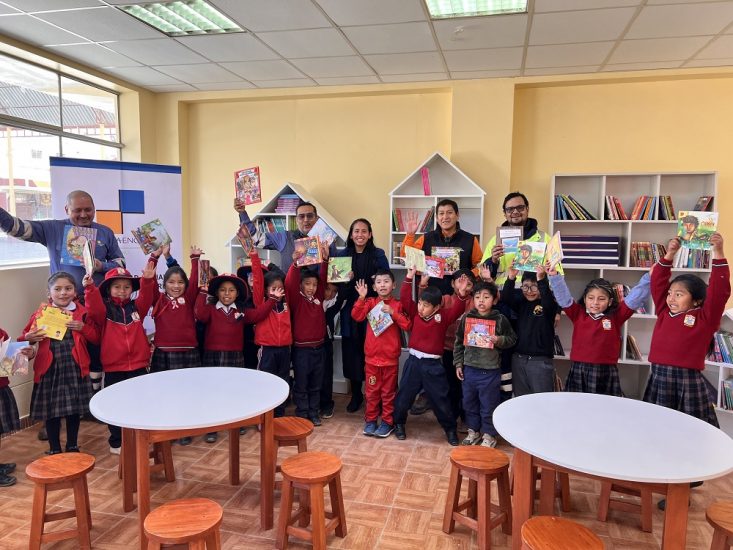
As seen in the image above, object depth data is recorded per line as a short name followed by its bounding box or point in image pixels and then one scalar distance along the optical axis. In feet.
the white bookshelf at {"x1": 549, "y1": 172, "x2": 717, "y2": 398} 14.90
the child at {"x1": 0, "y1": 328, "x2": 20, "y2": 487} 9.99
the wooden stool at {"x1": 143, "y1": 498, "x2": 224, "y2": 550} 6.15
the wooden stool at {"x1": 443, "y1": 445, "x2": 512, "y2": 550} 7.77
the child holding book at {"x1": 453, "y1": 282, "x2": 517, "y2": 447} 11.30
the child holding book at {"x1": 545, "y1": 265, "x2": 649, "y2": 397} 10.62
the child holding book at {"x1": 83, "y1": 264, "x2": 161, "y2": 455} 11.19
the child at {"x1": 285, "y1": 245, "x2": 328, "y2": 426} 12.89
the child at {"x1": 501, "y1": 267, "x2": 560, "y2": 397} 11.67
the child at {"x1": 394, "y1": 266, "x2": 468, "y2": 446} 12.07
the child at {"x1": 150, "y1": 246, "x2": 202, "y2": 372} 11.82
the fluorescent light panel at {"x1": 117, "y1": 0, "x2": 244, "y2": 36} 11.67
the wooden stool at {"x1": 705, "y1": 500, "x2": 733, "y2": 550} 6.24
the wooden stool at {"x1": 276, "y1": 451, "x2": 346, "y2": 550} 7.48
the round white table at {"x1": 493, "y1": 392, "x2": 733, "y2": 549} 5.78
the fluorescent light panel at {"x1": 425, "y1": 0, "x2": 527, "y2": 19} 11.25
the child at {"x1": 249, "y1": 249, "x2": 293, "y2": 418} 12.29
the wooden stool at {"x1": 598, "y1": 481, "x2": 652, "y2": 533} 8.66
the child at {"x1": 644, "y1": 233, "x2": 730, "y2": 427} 9.52
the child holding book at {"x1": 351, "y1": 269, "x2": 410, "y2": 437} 12.42
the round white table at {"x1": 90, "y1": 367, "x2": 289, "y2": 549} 7.10
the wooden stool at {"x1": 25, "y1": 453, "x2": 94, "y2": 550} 7.54
